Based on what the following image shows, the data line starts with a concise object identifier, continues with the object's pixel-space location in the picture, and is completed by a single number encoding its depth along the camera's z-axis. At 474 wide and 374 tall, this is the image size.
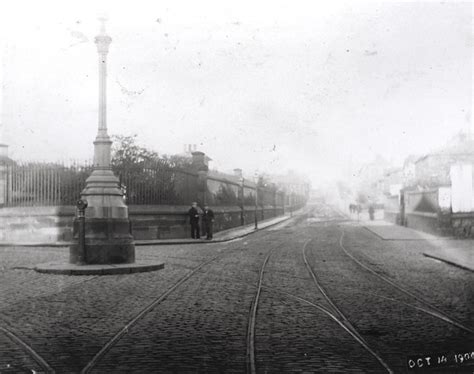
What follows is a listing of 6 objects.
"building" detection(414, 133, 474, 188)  29.77
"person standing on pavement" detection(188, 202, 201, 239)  26.22
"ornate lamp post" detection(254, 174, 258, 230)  47.71
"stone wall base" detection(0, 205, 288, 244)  23.56
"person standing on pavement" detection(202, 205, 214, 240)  26.21
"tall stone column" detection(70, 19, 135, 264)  14.11
